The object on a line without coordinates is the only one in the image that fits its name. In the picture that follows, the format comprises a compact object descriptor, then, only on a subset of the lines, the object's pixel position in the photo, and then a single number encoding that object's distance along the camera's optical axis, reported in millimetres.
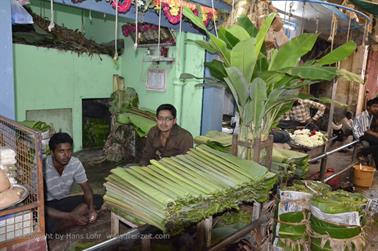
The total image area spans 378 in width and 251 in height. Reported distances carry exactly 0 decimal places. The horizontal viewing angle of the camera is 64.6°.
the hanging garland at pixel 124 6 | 3863
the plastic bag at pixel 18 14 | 2762
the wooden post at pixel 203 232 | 1832
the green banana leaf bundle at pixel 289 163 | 2502
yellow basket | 5144
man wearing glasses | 3600
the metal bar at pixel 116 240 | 1296
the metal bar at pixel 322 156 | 3042
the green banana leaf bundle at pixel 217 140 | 2587
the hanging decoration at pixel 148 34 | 5719
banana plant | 1924
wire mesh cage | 1391
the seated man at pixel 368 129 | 5840
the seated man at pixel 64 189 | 3088
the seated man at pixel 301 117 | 6914
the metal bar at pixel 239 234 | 1797
